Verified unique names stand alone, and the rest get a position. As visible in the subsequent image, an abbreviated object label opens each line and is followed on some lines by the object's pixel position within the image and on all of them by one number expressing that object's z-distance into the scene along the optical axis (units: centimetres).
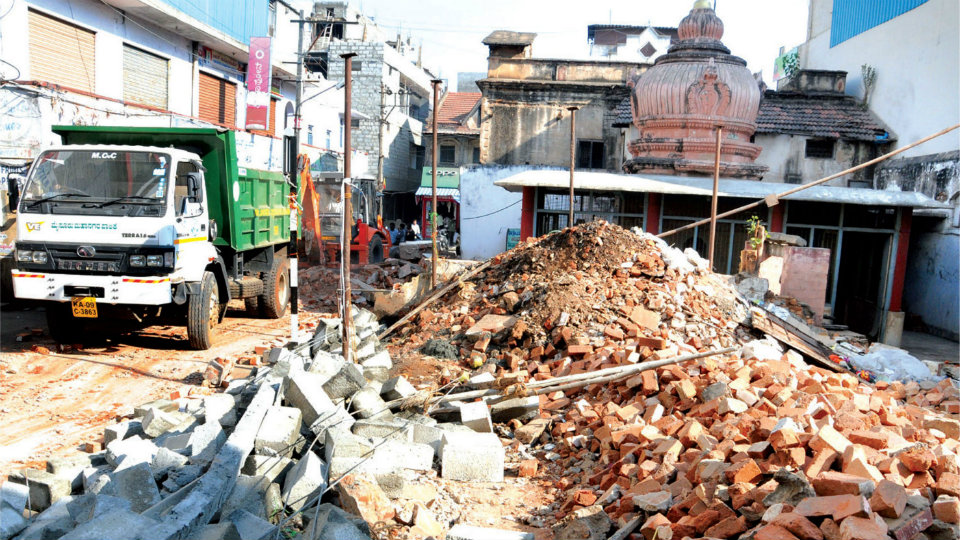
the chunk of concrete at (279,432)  499
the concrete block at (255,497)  423
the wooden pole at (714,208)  1144
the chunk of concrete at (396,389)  655
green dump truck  798
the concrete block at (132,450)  479
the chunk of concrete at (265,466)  478
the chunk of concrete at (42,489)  447
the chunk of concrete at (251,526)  380
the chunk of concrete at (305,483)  451
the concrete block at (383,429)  563
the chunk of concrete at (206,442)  486
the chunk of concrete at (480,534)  411
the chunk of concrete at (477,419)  600
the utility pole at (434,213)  992
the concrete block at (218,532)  363
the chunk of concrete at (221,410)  554
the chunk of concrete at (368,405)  602
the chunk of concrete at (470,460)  527
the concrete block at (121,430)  549
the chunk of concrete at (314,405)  555
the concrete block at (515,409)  653
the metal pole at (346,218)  734
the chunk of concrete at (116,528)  343
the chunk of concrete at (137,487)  422
